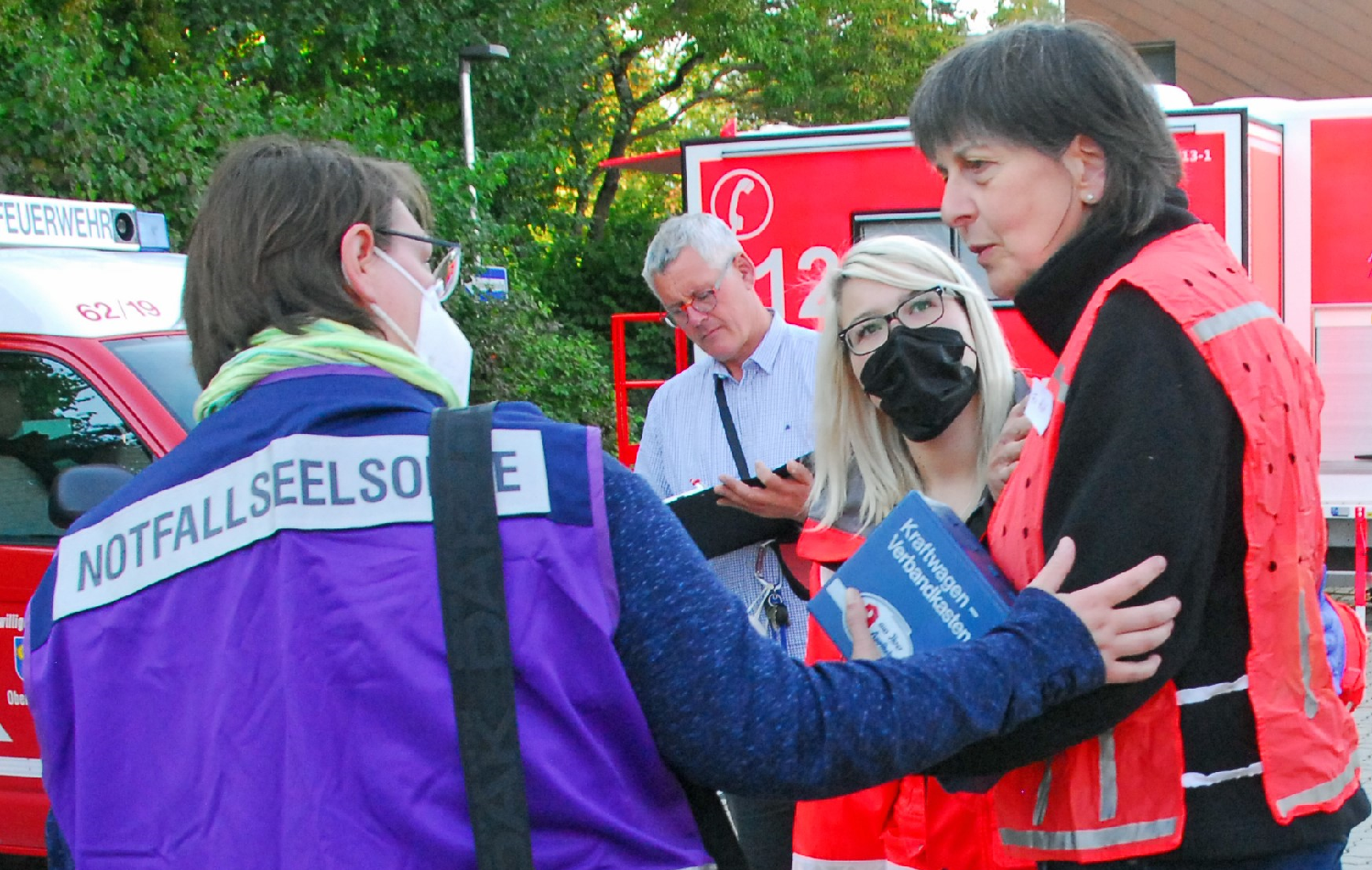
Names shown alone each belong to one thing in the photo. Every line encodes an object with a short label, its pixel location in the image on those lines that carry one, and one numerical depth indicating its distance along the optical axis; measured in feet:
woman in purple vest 4.52
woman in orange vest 5.21
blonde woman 9.02
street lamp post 48.32
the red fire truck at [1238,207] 25.36
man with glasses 12.98
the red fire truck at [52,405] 14.22
